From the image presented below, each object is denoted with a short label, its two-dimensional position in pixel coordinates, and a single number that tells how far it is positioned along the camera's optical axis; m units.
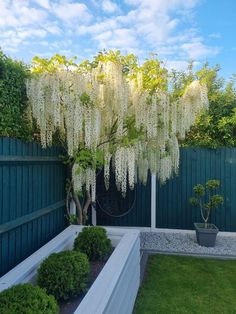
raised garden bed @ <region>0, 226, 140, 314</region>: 1.42
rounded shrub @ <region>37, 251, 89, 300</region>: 1.74
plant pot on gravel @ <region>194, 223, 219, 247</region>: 3.63
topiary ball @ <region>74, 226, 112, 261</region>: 2.38
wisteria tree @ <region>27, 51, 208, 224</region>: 2.43
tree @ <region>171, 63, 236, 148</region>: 4.13
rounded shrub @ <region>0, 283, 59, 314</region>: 1.26
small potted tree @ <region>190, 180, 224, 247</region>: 3.65
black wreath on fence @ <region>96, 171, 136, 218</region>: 4.19
